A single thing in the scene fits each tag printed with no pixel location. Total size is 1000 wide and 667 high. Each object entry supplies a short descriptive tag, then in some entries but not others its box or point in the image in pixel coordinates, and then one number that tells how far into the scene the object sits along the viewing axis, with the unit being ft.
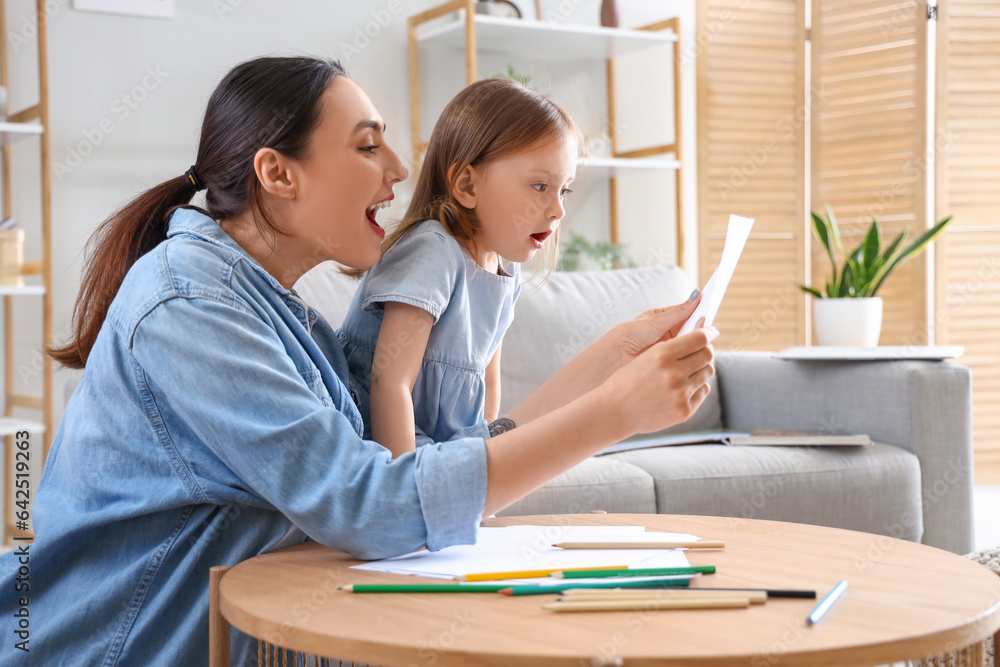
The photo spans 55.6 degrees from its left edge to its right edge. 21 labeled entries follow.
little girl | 4.06
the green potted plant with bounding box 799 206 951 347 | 8.47
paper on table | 2.65
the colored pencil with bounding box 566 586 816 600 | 2.35
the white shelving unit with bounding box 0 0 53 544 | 8.05
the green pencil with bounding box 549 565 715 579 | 2.51
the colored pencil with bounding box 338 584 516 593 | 2.40
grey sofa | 6.57
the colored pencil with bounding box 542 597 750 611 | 2.23
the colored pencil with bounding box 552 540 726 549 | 2.88
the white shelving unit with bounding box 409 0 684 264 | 10.21
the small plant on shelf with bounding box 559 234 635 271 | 10.71
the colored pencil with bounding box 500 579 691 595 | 2.38
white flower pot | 8.46
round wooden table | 1.98
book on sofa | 7.12
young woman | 2.64
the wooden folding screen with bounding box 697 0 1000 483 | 12.28
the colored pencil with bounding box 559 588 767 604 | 2.29
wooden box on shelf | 8.09
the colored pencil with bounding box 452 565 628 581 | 2.52
